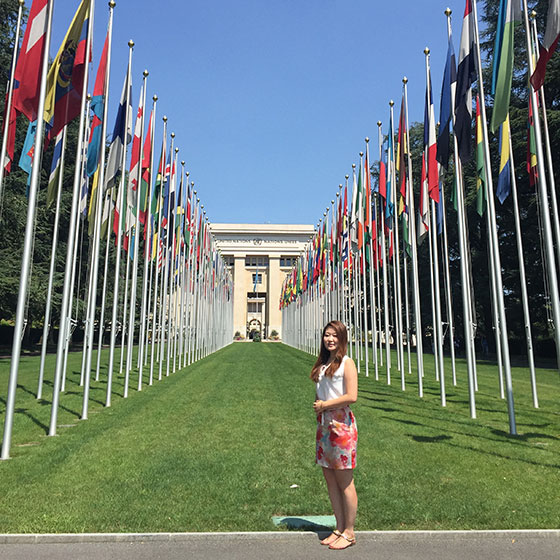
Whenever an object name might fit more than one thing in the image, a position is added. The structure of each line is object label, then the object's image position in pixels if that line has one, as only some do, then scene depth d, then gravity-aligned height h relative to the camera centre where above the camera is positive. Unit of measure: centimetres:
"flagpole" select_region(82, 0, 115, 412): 1188 +377
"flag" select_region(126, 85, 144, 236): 1580 +571
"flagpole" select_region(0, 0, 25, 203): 985 +514
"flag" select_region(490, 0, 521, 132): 1008 +570
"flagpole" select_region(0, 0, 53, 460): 820 +132
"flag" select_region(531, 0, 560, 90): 883 +544
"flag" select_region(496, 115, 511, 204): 1253 +458
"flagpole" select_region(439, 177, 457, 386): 1516 +216
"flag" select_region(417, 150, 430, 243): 1602 +439
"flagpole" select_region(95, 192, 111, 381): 1558 +451
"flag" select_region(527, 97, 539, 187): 1278 +489
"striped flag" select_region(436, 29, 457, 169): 1245 +619
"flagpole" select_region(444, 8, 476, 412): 1186 +189
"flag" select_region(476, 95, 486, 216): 1204 +463
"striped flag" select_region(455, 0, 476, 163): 1159 +608
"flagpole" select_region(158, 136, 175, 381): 2119 +386
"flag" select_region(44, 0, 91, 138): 1059 +577
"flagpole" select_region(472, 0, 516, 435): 1020 +177
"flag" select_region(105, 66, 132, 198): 1366 +576
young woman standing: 467 -75
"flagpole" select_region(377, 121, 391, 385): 1959 +191
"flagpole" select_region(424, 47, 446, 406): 1407 +177
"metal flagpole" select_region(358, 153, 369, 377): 2177 +476
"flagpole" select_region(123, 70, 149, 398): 1606 +366
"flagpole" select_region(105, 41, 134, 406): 1404 +385
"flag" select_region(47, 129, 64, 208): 1241 +445
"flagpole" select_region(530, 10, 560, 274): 1111 +331
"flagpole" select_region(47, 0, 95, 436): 1002 +232
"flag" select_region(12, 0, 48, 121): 921 +527
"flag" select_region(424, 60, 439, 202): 1449 +566
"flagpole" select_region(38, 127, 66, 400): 1211 +188
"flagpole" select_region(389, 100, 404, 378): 1775 +294
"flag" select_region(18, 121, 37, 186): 1248 +500
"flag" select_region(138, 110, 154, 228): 1691 +585
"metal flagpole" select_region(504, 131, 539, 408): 1328 +98
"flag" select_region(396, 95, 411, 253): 1659 +593
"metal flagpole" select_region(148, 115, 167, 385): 1934 +577
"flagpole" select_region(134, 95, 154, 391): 1733 +435
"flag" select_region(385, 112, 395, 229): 1777 +621
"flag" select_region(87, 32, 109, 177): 1230 +600
